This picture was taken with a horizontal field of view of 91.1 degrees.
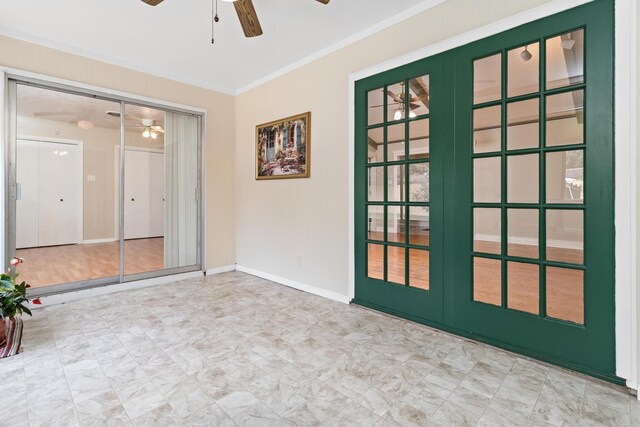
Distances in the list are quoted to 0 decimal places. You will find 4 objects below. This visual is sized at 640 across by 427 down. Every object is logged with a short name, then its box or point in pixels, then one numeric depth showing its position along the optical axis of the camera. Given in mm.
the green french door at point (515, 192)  1956
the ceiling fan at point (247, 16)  2297
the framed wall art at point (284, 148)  3814
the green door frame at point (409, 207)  2654
